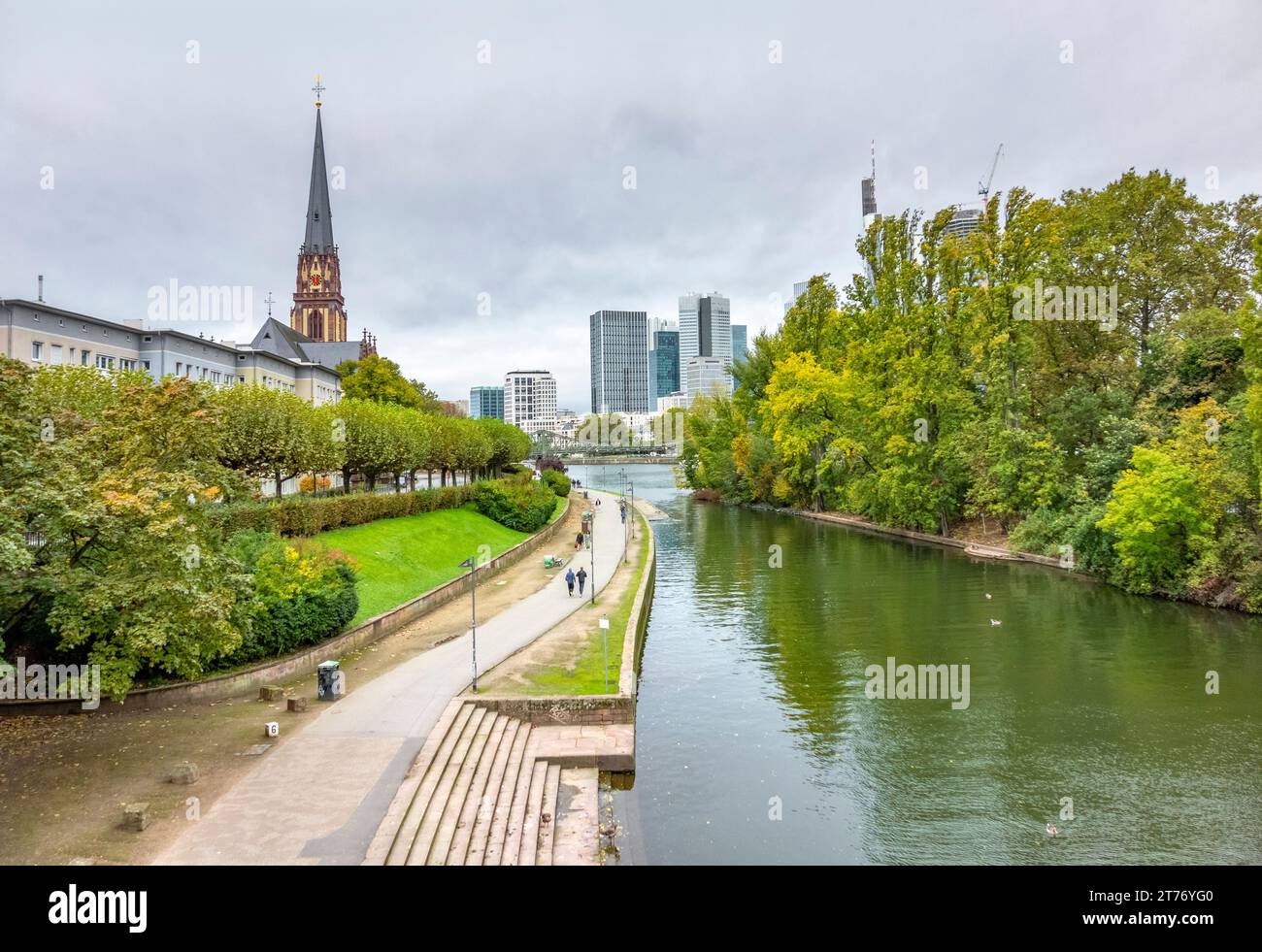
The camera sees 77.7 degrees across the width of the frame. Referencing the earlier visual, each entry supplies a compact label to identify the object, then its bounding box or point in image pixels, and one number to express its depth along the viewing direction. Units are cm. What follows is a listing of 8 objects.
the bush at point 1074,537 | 3603
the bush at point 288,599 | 2148
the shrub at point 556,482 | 8069
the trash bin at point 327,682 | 1964
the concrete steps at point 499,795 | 1294
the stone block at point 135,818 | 1266
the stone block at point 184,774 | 1455
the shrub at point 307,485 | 4748
